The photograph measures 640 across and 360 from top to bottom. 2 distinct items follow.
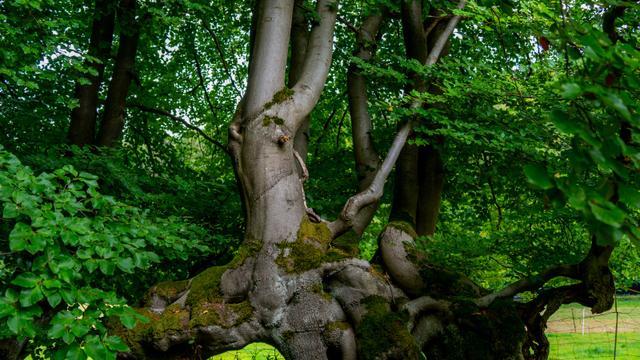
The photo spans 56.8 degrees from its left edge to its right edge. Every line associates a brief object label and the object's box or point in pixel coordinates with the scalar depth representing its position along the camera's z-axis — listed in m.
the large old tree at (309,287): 4.93
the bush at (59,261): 3.38
